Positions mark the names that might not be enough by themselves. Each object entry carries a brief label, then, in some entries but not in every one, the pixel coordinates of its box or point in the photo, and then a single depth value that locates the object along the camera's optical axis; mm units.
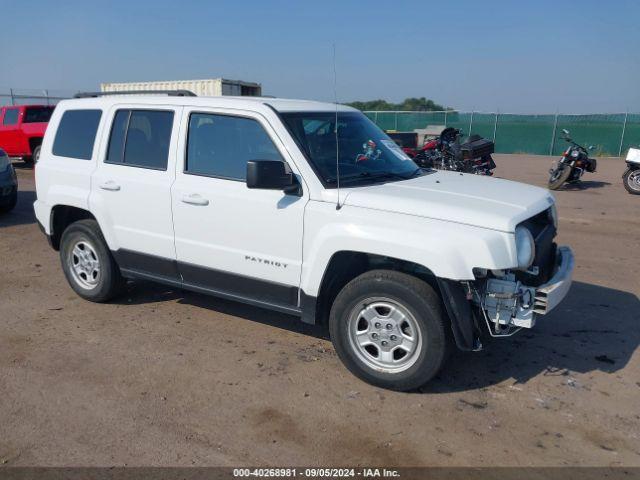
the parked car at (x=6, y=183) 10102
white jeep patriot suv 3787
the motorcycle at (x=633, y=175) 13797
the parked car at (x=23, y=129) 17375
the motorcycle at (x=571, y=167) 14578
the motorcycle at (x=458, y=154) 13506
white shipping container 17938
